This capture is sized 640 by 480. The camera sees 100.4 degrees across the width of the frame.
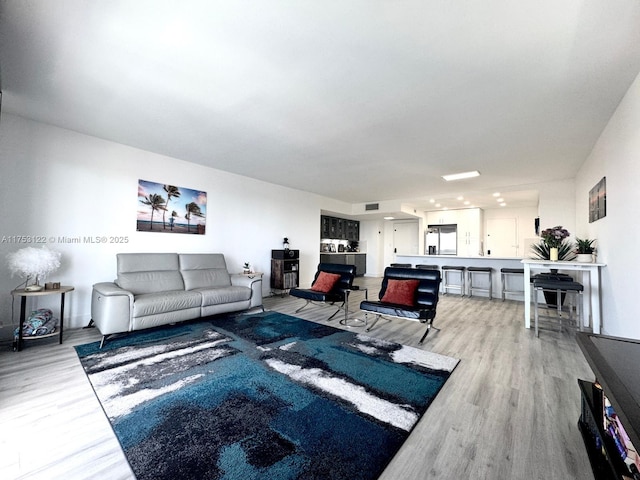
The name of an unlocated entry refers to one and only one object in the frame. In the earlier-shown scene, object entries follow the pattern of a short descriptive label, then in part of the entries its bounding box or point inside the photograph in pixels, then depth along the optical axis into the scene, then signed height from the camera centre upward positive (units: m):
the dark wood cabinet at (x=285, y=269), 5.89 -0.52
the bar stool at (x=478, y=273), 6.14 -0.60
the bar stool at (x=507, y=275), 5.69 -0.55
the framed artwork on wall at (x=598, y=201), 3.22 +0.70
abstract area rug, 1.43 -1.15
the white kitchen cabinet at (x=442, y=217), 8.41 +1.05
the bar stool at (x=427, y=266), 6.47 -0.41
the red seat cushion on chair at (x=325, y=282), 4.56 -0.61
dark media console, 0.93 -0.52
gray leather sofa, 3.14 -0.70
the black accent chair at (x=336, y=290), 4.31 -0.74
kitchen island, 6.17 -0.28
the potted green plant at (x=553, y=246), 4.07 +0.10
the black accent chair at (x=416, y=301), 3.40 -0.73
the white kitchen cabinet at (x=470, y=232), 8.01 +0.57
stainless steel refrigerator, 8.29 +0.31
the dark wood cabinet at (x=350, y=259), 8.99 -0.41
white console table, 3.47 -0.47
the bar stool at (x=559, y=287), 3.60 -0.48
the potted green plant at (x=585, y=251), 3.59 +0.03
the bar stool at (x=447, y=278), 6.52 -0.71
